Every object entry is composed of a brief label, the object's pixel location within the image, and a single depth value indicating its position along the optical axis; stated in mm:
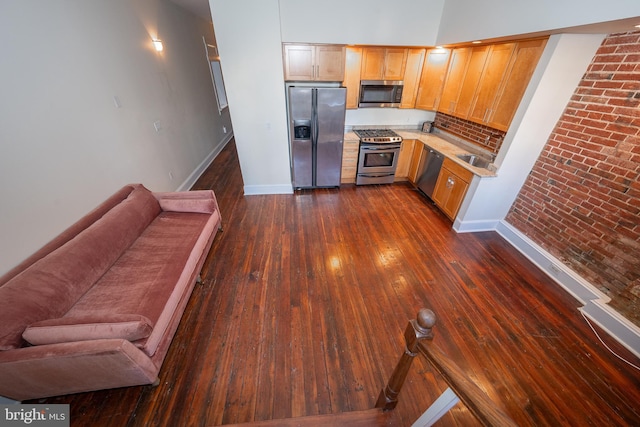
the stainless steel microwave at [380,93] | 3803
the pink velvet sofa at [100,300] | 1303
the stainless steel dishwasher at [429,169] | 3533
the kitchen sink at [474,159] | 3270
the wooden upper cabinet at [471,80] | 2986
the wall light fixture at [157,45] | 3377
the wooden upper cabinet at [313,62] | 3412
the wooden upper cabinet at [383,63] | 3641
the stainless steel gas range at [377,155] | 3926
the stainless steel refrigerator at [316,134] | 3402
